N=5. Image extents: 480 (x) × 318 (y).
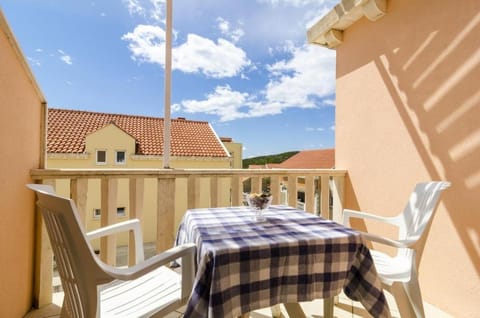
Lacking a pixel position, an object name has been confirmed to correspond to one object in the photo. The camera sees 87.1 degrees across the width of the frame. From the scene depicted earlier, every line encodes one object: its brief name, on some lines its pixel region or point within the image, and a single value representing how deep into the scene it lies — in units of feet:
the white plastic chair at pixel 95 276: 2.71
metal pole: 6.85
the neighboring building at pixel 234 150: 32.30
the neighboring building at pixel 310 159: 20.71
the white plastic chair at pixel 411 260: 4.31
